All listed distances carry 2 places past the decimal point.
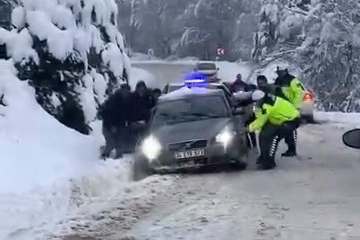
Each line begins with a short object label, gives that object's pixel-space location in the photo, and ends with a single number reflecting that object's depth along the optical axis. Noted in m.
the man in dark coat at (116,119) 17.78
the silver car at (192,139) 15.18
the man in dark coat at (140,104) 17.98
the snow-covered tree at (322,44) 36.78
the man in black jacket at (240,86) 23.19
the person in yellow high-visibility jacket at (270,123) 16.02
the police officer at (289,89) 17.19
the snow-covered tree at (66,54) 20.52
